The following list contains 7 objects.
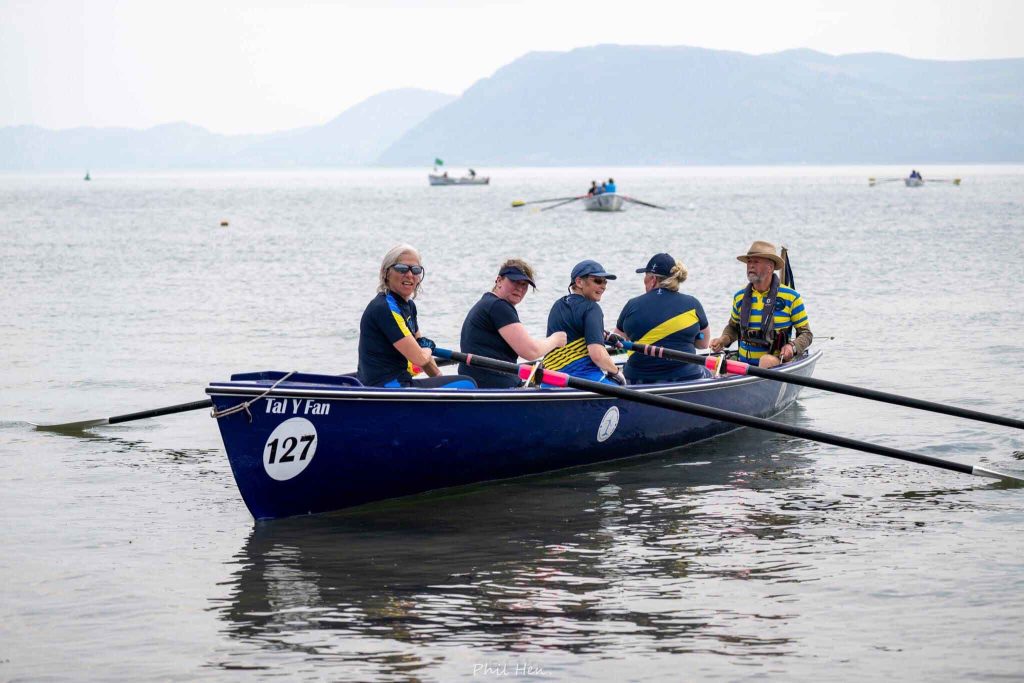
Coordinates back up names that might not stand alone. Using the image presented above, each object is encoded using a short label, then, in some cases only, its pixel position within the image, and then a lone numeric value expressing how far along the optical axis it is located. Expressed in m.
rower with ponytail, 11.90
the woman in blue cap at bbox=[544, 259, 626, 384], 10.83
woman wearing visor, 10.37
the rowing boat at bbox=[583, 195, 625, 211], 75.46
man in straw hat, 12.60
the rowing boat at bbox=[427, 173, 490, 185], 144.75
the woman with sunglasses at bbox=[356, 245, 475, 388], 9.60
